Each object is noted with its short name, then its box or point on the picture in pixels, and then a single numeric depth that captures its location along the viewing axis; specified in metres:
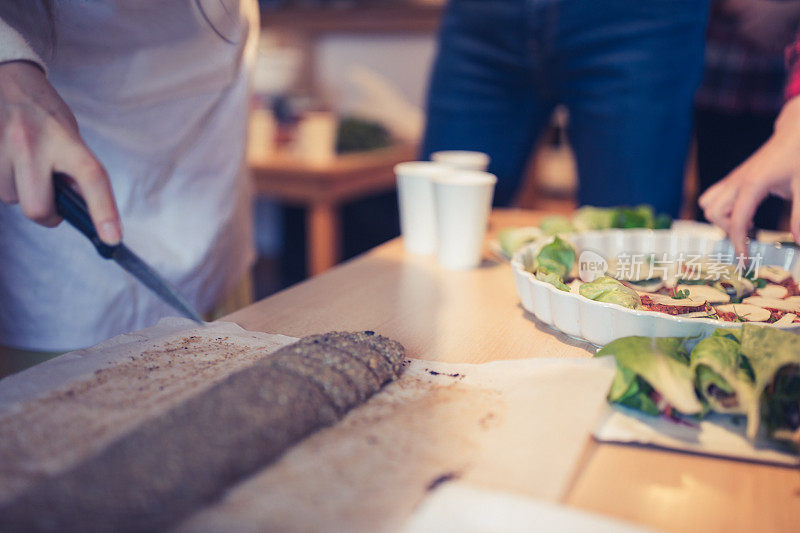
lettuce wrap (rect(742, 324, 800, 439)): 0.43
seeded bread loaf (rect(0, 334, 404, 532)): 0.32
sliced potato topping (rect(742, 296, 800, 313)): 0.59
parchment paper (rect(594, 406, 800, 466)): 0.43
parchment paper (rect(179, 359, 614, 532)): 0.35
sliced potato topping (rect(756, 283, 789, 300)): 0.66
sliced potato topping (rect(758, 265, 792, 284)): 0.70
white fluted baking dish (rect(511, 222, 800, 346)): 0.54
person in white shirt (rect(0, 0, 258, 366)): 0.76
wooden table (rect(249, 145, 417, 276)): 2.11
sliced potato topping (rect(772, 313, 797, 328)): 0.54
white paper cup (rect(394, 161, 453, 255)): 0.94
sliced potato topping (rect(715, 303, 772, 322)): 0.56
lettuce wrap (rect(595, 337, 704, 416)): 0.44
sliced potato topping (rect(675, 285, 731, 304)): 0.62
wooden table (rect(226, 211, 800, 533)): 0.38
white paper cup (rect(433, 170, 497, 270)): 0.85
